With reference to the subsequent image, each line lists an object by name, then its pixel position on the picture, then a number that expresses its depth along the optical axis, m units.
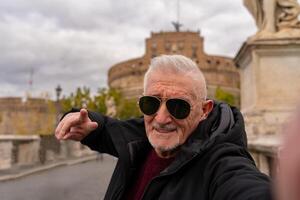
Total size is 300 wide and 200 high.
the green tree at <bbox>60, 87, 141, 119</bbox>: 31.07
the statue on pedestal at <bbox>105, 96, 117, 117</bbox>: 23.50
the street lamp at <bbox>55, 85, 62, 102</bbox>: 19.88
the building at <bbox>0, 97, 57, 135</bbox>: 31.22
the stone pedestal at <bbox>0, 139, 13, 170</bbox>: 8.18
